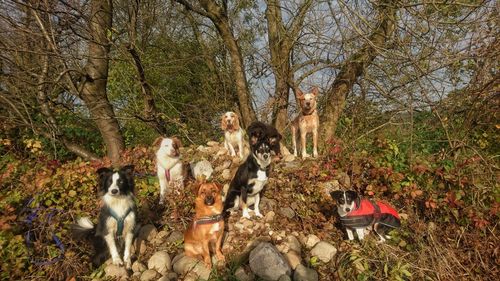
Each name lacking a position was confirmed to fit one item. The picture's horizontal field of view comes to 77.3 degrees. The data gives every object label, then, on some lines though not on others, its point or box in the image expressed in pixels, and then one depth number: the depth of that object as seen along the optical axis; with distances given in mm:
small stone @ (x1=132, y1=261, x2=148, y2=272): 3768
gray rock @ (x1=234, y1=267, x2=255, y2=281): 3432
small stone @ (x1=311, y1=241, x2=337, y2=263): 3773
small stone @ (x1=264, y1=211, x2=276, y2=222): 4402
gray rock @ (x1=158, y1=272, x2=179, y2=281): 3571
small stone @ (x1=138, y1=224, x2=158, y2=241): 4414
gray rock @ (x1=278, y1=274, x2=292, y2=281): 3324
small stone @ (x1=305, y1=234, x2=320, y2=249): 4023
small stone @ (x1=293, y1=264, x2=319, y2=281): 3428
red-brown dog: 3662
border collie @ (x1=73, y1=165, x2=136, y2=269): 3682
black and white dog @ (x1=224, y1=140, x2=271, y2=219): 4203
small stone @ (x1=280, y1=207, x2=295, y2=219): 4570
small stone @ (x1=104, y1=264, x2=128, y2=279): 3646
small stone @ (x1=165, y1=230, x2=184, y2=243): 4280
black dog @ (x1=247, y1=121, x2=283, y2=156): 4258
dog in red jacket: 3811
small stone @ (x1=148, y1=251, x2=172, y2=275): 3761
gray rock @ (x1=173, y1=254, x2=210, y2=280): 3584
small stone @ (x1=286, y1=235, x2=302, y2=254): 3873
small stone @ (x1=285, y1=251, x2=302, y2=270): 3639
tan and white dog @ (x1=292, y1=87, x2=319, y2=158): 6000
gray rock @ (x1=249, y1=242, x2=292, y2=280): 3381
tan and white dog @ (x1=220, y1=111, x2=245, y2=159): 6270
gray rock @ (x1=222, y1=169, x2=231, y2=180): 5729
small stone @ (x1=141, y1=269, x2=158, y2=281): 3612
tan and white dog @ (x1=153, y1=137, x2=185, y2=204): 5023
